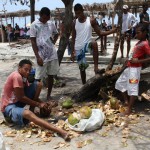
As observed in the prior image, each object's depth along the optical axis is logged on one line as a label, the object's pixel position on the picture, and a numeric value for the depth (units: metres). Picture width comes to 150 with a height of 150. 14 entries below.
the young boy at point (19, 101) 4.65
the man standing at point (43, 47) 6.07
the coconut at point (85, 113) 4.84
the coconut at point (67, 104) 5.75
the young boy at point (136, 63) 5.09
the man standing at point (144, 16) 11.81
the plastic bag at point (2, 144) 3.26
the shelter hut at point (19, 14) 28.63
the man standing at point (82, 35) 6.31
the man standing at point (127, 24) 9.94
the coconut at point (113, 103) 5.47
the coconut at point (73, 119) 4.74
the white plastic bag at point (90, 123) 4.68
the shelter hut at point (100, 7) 20.70
